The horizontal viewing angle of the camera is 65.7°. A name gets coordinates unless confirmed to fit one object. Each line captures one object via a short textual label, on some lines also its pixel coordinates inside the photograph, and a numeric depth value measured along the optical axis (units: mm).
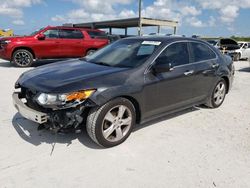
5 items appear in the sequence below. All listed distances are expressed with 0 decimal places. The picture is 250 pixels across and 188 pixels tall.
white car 13782
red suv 8043
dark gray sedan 2459
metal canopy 21975
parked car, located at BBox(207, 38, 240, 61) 13615
